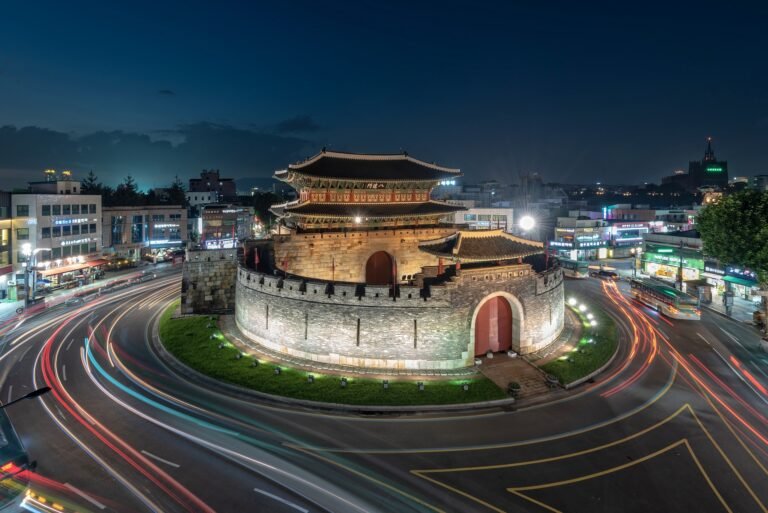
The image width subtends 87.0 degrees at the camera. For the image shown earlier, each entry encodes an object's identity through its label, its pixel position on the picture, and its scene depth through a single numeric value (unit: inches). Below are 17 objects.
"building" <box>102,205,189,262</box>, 2187.5
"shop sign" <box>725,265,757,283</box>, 1461.6
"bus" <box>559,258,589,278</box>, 2039.0
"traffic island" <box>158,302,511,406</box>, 762.8
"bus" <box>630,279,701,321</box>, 1273.4
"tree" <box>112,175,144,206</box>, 2522.1
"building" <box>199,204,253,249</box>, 2598.4
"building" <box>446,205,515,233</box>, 2628.0
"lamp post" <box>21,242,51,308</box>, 1389.0
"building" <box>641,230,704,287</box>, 1780.8
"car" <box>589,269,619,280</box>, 1989.4
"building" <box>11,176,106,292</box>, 1606.8
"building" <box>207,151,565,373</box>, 888.9
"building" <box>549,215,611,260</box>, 2452.0
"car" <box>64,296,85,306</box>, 1448.1
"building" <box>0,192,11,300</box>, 1511.3
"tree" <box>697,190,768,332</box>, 1114.1
